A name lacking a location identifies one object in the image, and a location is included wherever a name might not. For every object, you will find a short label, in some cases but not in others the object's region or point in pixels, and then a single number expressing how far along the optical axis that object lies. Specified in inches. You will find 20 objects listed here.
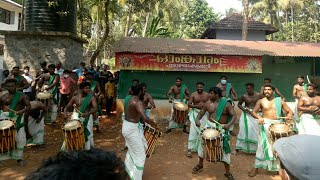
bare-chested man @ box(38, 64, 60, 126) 295.6
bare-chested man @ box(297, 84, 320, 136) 214.7
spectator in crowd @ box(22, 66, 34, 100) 315.5
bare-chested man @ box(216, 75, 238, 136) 309.4
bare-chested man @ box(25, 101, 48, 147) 231.1
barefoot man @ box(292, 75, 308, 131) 323.2
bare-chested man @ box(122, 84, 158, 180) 166.3
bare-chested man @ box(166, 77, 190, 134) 296.8
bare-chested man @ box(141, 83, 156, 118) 266.2
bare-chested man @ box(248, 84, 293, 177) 193.9
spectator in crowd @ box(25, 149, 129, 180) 32.0
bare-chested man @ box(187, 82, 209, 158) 237.1
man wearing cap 39.4
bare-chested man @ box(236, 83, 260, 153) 237.5
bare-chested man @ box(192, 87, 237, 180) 181.9
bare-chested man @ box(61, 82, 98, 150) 208.7
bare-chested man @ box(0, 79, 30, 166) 199.9
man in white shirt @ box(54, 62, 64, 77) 331.6
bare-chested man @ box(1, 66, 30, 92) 270.1
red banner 337.1
